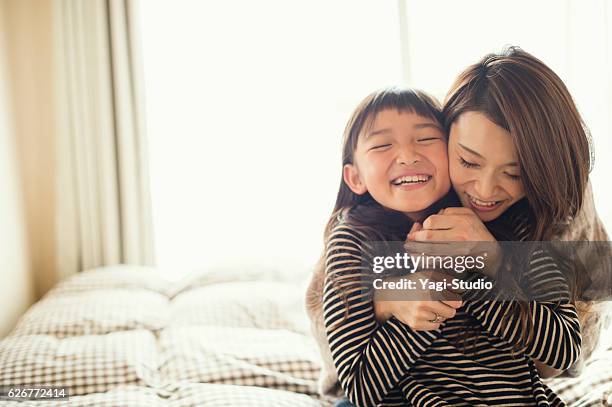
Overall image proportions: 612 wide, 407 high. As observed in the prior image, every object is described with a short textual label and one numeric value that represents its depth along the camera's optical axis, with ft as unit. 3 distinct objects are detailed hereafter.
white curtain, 7.07
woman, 2.65
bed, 3.68
